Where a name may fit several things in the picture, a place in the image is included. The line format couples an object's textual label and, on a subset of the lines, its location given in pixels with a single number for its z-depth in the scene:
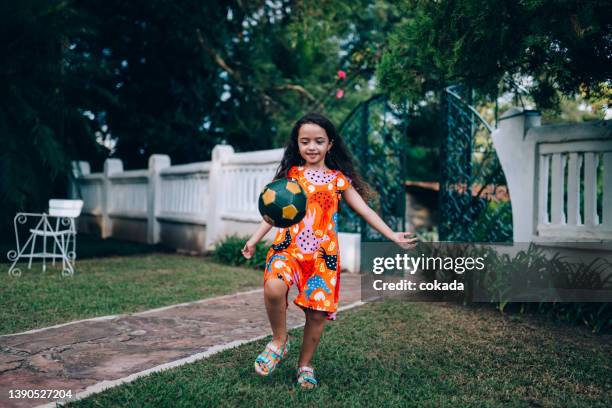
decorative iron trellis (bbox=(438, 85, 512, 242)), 7.52
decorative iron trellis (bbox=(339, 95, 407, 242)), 8.63
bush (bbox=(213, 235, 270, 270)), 8.49
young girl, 3.14
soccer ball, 3.00
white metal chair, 7.21
